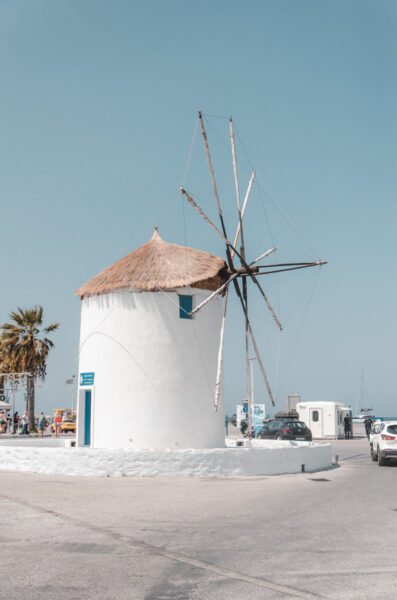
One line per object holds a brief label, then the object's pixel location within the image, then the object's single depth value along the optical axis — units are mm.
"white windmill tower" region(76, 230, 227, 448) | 21375
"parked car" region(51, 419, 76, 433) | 50125
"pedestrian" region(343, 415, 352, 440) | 42731
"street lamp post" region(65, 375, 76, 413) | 35466
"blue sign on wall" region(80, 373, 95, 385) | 22328
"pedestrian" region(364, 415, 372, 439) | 41306
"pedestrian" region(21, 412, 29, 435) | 43562
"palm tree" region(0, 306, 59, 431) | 46041
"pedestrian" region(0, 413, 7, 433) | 47894
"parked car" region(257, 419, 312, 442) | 33128
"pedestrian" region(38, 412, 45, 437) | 41994
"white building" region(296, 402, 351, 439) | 42125
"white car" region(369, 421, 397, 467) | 21125
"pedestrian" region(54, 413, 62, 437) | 43056
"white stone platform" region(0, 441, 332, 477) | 18047
